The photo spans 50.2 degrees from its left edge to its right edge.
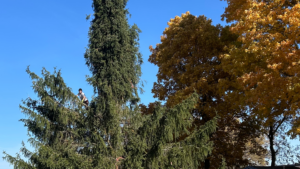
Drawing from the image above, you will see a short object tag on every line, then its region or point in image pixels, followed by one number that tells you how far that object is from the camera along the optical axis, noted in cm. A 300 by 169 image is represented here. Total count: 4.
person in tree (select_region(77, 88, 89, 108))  1379
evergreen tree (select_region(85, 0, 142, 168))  1227
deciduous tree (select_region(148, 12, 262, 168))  1858
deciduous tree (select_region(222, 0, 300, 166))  1348
